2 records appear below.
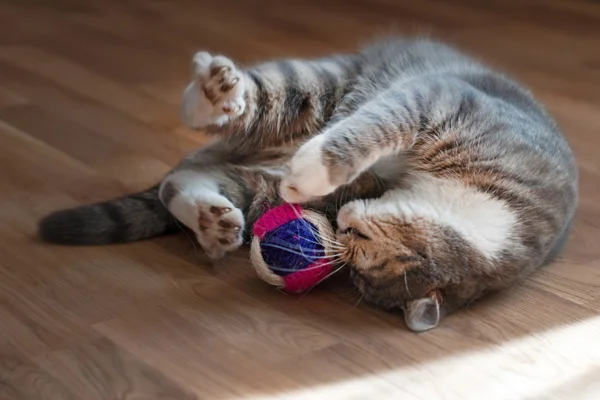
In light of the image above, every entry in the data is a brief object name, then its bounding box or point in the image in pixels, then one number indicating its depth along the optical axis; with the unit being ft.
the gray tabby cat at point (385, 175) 4.12
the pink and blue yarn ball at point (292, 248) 4.14
